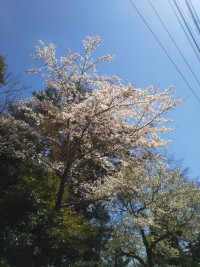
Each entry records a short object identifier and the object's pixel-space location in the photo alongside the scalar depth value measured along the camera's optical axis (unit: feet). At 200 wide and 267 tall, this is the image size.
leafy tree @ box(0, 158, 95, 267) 19.12
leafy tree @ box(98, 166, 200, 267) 28.88
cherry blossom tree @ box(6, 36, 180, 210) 22.10
